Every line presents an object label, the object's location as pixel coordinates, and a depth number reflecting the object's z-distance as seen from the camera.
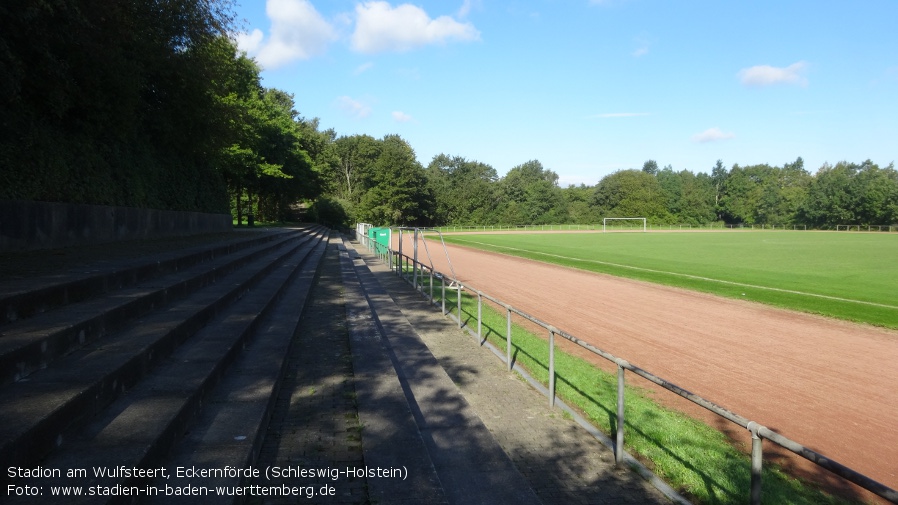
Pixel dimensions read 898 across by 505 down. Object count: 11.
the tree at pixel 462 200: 99.75
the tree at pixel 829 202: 92.44
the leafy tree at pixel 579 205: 110.08
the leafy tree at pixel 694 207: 114.31
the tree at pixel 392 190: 84.94
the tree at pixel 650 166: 190.38
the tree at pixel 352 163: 94.63
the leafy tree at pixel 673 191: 115.12
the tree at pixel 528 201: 104.69
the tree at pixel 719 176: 144.07
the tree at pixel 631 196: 109.06
